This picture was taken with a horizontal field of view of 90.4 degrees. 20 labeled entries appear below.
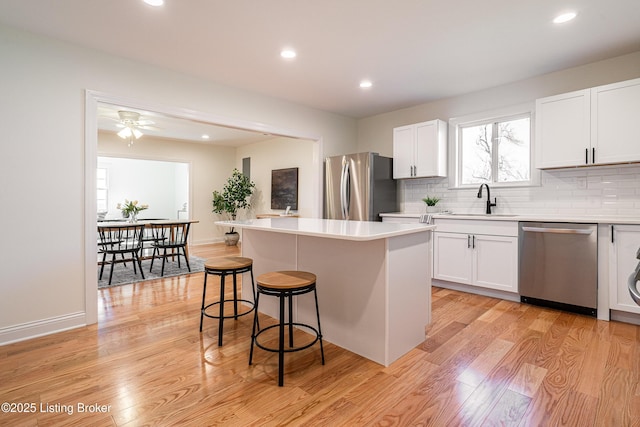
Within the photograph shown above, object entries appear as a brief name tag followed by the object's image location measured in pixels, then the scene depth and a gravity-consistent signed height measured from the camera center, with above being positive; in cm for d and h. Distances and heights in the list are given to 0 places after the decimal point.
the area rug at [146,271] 436 -92
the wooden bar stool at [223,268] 241 -43
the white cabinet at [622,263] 272 -44
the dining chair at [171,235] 493 -38
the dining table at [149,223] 463 -18
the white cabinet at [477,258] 337 -52
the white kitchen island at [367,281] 208 -49
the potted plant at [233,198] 771 +34
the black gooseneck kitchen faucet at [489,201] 395 +14
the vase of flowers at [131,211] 515 +2
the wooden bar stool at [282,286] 187 -45
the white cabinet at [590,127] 288 +83
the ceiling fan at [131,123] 492 +148
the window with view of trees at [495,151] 384 +79
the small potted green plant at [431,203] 438 +13
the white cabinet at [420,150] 424 +87
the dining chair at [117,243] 441 -45
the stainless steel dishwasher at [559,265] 291 -52
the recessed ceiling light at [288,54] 303 +153
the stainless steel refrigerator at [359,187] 445 +37
